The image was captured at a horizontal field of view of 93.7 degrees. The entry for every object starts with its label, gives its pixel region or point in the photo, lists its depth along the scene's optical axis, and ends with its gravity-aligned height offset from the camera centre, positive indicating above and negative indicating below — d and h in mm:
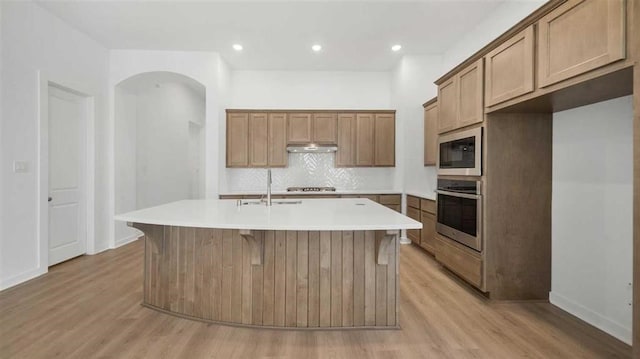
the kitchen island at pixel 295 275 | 2184 -724
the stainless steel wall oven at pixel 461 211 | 2770 -347
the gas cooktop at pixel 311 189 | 5293 -225
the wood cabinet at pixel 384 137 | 5359 +713
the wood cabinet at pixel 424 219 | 3996 -592
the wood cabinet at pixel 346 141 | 5363 +640
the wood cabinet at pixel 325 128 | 5340 +866
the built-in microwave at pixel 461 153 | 2774 +246
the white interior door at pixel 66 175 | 3707 +0
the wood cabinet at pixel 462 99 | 2820 +810
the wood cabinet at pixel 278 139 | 5316 +660
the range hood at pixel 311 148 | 5281 +505
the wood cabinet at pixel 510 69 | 2230 +883
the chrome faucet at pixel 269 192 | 2744 -150
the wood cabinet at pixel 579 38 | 1598 +842
